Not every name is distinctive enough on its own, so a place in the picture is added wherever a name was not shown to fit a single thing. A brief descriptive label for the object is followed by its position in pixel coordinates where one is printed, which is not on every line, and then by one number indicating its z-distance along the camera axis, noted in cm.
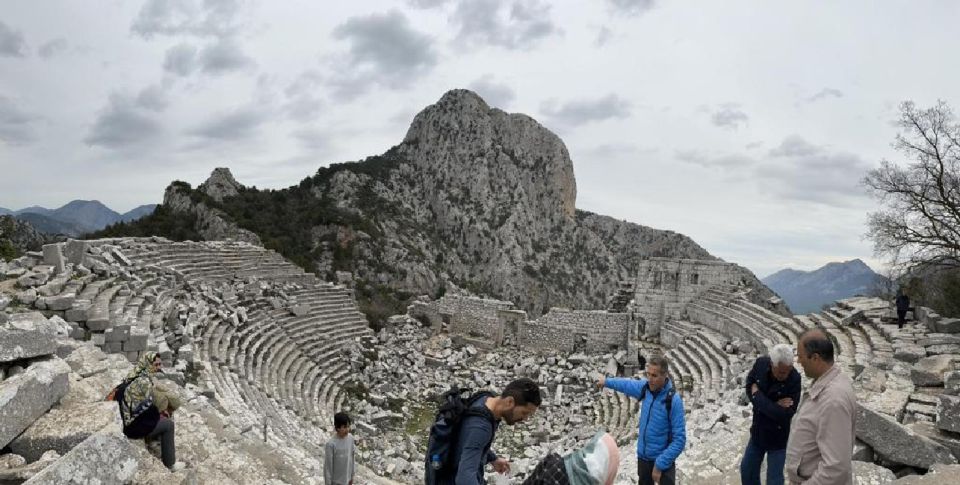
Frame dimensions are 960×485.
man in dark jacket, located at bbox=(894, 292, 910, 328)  1241
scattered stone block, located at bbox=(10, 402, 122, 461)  395
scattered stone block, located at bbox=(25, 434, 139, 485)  303
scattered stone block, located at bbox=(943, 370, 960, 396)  726
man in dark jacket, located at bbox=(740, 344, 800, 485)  464
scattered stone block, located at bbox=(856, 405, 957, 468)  523
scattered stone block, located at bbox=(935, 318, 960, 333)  1122
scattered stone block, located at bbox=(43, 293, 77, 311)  966
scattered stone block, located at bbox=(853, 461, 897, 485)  521
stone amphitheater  503
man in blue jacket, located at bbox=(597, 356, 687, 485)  482
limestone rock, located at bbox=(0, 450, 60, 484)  342
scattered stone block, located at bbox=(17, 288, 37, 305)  968
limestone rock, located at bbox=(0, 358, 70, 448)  377
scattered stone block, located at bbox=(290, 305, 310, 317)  1892
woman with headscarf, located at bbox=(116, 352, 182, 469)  490
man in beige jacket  335
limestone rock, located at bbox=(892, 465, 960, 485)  457
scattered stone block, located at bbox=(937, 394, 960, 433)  544
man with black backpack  302
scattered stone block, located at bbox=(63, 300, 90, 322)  972
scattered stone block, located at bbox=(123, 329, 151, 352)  954
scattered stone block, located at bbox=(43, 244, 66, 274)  1312
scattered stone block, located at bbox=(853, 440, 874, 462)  579
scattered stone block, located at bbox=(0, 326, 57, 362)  486
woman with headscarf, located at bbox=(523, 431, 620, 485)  251
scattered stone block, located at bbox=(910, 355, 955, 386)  818
